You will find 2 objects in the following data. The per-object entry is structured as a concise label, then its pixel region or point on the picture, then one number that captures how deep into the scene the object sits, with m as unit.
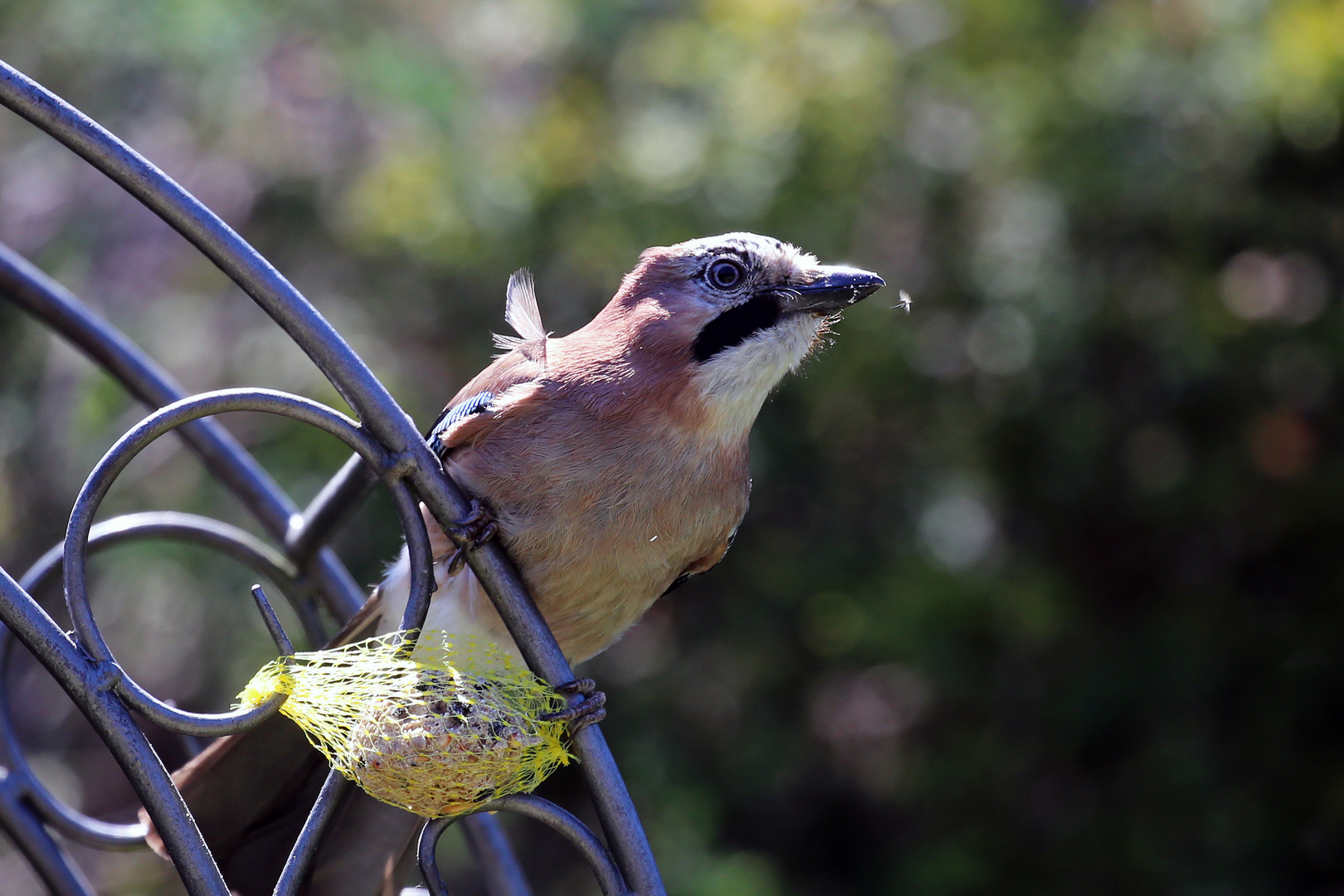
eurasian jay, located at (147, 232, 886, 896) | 3.93
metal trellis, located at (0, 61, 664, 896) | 3.84
